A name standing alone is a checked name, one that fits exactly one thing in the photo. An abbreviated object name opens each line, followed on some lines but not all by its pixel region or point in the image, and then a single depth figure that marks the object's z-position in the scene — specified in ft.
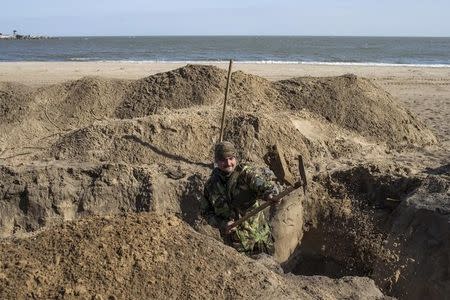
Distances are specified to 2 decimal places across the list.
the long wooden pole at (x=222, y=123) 28.91
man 16.15
